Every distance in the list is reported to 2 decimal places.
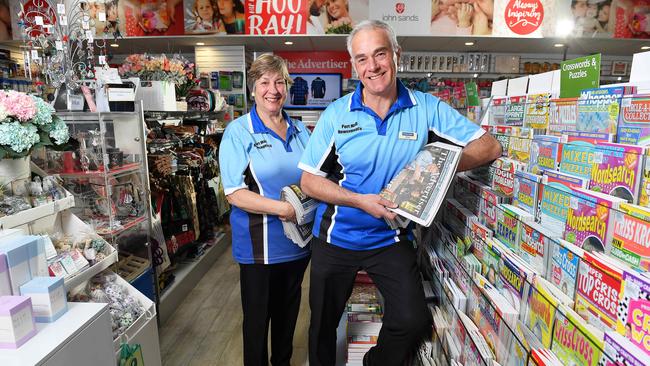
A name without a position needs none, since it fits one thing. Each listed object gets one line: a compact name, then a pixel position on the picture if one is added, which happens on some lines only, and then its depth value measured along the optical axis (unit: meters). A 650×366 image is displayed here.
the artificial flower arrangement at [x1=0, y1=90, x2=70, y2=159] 1.69
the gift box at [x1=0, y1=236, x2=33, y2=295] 1.35
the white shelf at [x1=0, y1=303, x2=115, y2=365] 1.18
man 1.78
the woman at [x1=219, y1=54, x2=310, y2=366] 2.11
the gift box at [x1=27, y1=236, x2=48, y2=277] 1.46
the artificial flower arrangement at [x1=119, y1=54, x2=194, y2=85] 3.82
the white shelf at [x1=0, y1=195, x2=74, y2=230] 1.68
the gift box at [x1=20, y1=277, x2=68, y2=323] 1.36
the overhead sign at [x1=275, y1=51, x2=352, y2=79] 7.90
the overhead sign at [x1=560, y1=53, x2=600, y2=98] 1.27
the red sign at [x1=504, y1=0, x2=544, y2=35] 6.20
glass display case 2.63
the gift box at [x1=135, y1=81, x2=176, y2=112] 3.69
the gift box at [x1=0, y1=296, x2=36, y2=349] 1.19
